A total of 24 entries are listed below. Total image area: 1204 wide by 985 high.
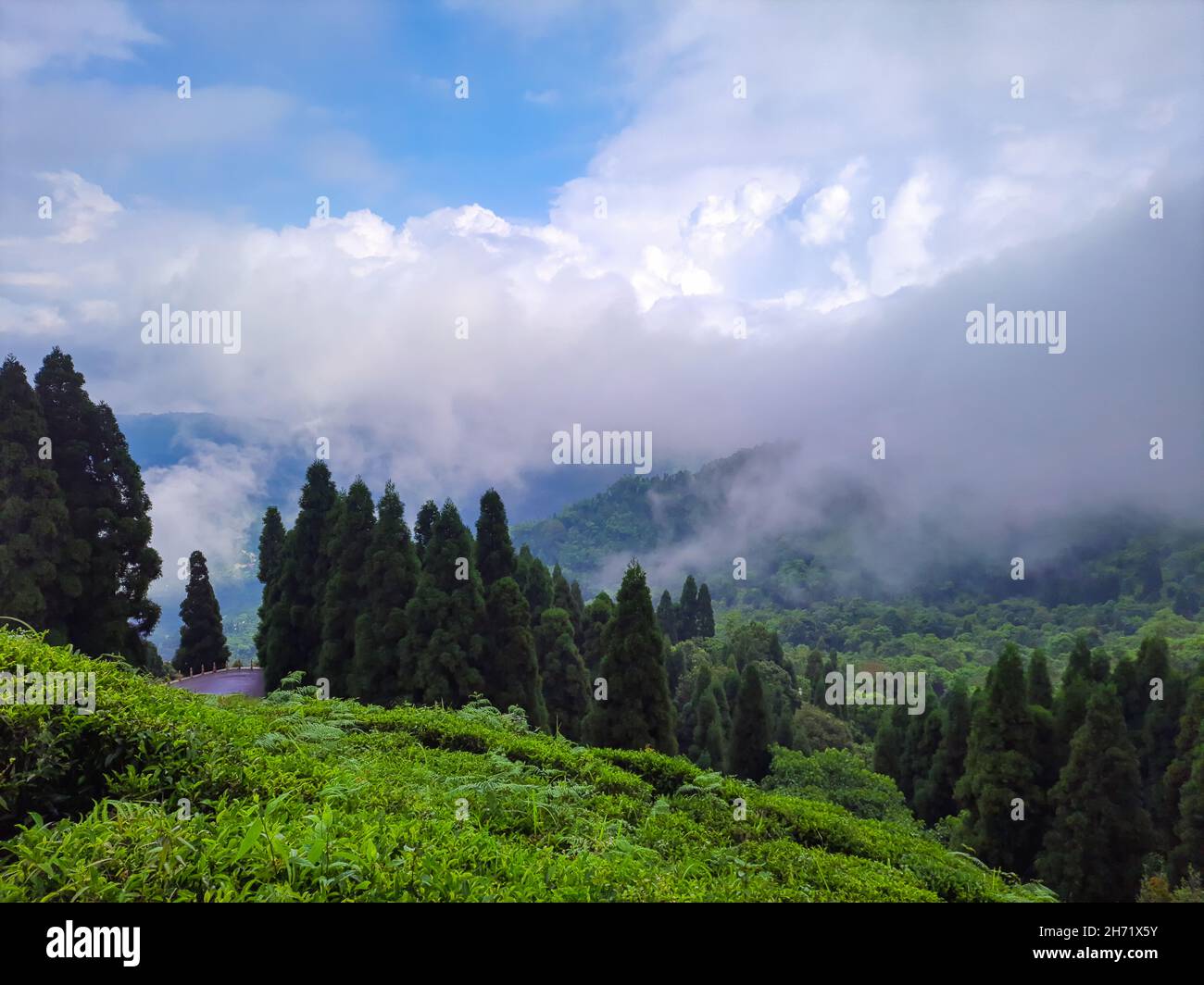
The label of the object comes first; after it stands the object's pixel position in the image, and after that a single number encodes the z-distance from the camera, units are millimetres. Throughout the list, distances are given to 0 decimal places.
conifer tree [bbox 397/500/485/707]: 18359
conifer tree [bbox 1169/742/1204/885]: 16500
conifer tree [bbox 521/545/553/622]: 28281
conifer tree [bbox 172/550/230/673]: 27469
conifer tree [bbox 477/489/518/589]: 21953
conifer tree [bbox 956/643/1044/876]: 19141
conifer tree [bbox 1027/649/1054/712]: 24141
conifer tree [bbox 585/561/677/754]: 15555
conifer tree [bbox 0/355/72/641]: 15258
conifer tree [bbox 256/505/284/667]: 26484
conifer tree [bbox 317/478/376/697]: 20484
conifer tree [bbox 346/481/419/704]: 19125
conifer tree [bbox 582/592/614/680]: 30594
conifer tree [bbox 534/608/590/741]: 23656
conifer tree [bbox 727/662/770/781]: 24875
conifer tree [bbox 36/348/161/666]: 17031
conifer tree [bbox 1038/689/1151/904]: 17344
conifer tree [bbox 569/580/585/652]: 32906
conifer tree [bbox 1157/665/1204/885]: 18828
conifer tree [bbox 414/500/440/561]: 23938
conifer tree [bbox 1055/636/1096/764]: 20109
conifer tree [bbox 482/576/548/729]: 19531
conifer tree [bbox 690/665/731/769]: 26516
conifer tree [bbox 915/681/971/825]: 25344
